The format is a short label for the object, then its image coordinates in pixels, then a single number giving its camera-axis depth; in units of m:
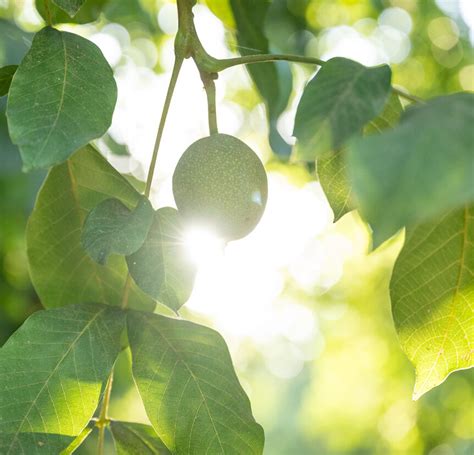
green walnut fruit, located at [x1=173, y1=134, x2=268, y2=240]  0.49
